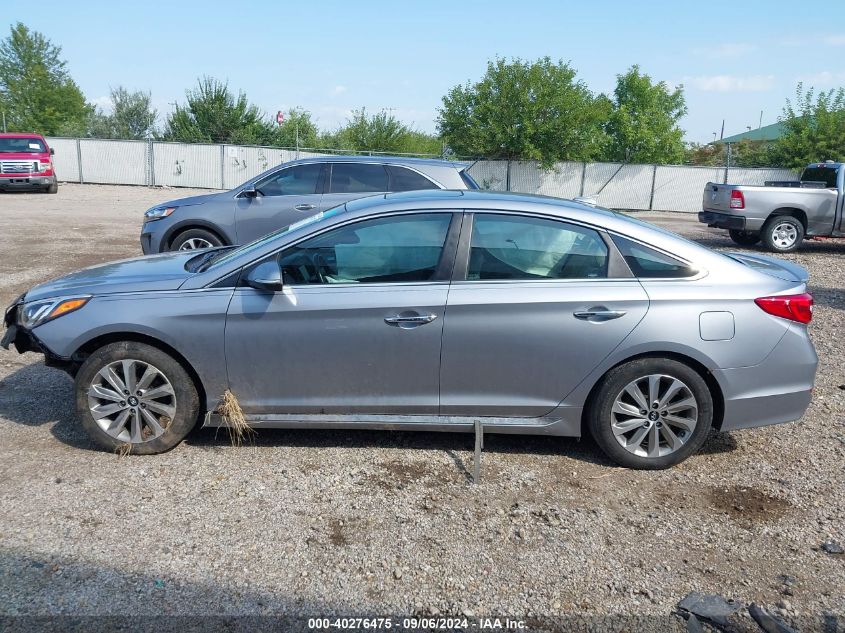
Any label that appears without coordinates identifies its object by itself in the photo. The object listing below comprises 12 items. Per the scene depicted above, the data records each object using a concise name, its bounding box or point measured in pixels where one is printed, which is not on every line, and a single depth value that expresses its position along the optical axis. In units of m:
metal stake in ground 4.21
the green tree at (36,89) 57.28
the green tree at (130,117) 49.62
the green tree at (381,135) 36.53
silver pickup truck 14.40
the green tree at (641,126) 32.88
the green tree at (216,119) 39.97
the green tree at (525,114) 27.50
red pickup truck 23.09
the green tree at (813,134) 27.81
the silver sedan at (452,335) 4.25
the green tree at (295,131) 43.91
